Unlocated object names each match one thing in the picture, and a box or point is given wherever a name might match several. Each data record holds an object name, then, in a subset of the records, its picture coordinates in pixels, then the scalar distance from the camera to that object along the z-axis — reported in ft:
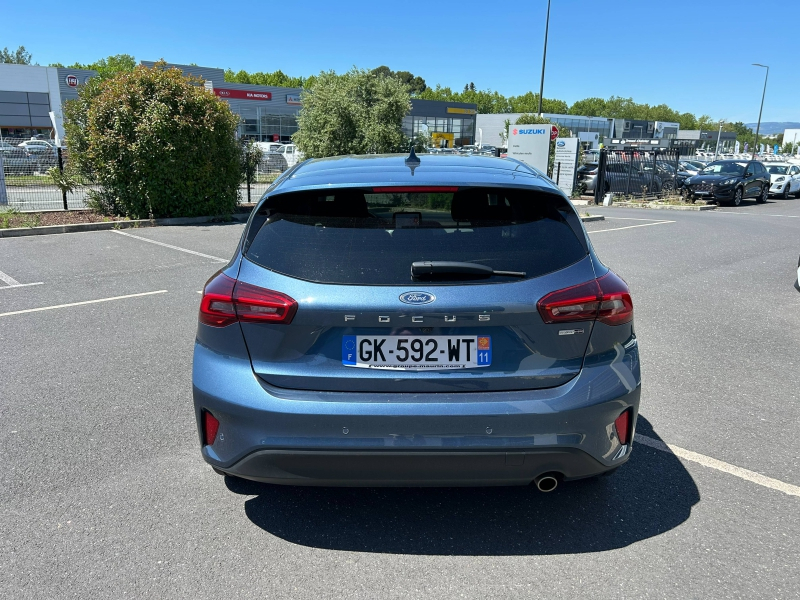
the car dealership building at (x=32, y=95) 178.40
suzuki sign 71.10
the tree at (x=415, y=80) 586.70
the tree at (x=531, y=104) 513.45
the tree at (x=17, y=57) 396.92
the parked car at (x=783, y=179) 97.66
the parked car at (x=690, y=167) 112.68
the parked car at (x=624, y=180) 83.30
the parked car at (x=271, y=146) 123.69
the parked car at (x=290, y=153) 93.09
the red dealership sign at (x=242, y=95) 202.92
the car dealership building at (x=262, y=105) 201.98
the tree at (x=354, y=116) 73.15
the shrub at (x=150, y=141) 44.37
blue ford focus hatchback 8.24
